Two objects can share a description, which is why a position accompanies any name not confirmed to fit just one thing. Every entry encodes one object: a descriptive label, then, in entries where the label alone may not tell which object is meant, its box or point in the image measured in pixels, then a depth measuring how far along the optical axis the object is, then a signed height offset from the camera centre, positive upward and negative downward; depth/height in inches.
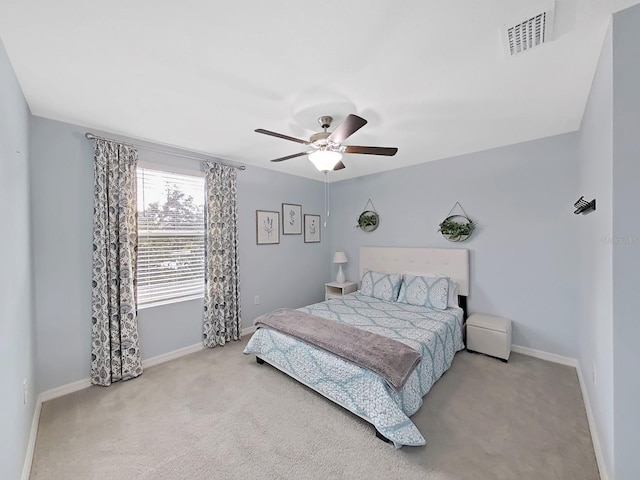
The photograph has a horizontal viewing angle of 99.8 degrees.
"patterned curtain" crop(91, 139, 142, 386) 102.5 -11.1
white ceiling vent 52.3 +42.3
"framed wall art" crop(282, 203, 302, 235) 174.2 +12.3
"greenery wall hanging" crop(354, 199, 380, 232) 177.5 +11.8
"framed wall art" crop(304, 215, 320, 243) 189.0 +6.5
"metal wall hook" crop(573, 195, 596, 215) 72.2 +8.4
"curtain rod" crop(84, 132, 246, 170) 101.7 +39.0
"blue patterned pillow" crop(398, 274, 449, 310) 131.7 -27.9
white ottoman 118.2 -44.9
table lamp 188.2 -16.0
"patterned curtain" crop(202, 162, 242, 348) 135.0 -10.7
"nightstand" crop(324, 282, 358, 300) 181.3 -35.3
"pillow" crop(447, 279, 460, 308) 134.0 -29.8
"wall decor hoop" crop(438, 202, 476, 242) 138.4 +5.2
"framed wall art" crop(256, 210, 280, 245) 160.2 +6.5
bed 77.0 -41.8
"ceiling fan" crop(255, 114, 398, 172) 89.3 +30.2
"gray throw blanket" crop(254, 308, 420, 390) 78.9 -36.0
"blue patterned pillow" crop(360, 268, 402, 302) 148.6 -27.4
